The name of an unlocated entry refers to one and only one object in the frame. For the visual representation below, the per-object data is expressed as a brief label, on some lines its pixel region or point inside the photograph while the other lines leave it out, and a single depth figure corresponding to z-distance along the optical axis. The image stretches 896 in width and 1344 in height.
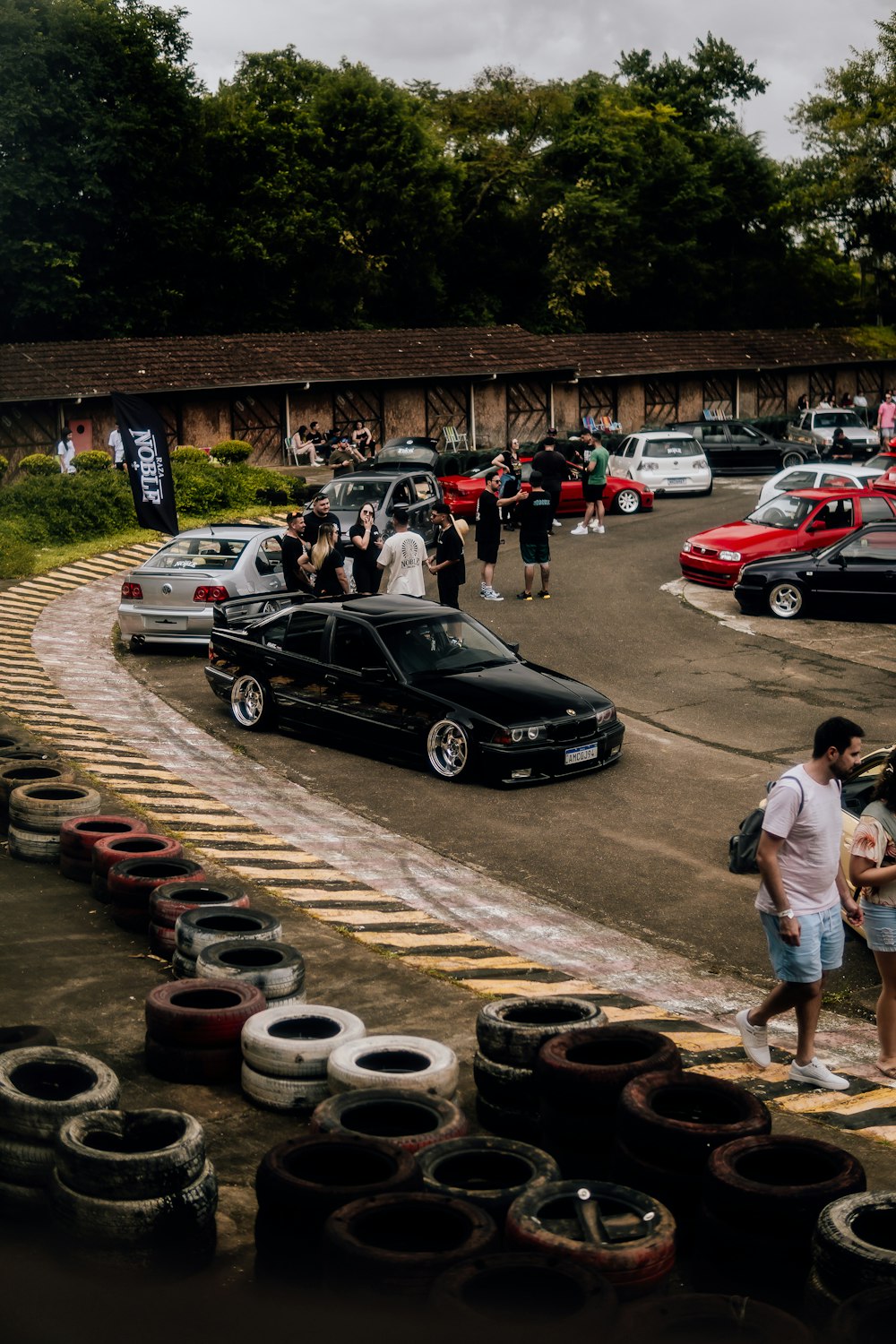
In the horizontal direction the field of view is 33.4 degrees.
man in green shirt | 30.12
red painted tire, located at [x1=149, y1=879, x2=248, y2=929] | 9.46
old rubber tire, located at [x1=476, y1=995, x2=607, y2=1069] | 7.26
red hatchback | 25.33
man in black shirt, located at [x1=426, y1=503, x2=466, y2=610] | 19.25
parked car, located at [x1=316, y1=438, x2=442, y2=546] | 26.61
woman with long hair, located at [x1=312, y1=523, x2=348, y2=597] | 17.97
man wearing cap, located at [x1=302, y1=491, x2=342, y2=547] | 18.81
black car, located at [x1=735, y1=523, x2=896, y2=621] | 22.67
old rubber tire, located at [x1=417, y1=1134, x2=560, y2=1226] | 6.12
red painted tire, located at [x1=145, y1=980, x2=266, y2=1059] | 7.60
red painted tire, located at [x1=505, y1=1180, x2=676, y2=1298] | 5.31
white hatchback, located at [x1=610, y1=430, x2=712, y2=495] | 37.34
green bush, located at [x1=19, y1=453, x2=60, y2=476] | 33.06
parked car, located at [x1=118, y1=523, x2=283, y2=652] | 19.80
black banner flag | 25.30
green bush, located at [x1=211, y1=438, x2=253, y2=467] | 38.34
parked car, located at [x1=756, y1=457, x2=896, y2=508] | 31.02
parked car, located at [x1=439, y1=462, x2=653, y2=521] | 32.12
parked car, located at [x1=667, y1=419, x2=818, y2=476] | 43.44
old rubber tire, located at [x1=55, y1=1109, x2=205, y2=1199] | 5.82
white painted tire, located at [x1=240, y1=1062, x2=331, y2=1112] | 7.22
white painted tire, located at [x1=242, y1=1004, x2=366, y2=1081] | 7.23
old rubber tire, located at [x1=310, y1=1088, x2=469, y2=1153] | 6.63
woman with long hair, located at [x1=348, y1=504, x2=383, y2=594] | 19.94
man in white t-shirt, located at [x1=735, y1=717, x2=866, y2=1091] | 7.48
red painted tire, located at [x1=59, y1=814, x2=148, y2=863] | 10.95
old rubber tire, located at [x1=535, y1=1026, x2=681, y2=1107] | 6.68
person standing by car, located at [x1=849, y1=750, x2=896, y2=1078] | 7.72
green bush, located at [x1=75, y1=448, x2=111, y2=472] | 34.19
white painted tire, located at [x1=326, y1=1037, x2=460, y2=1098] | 7.03
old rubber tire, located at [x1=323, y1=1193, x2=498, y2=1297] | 5.20
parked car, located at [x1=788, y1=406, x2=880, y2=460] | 48.34
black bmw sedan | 14.10
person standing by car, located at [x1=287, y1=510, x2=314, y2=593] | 18.56
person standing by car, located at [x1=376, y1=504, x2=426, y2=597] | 18.41
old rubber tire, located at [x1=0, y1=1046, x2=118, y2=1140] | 6.38
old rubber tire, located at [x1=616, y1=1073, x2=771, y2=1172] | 6.20
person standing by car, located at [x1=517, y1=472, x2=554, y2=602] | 22.33
